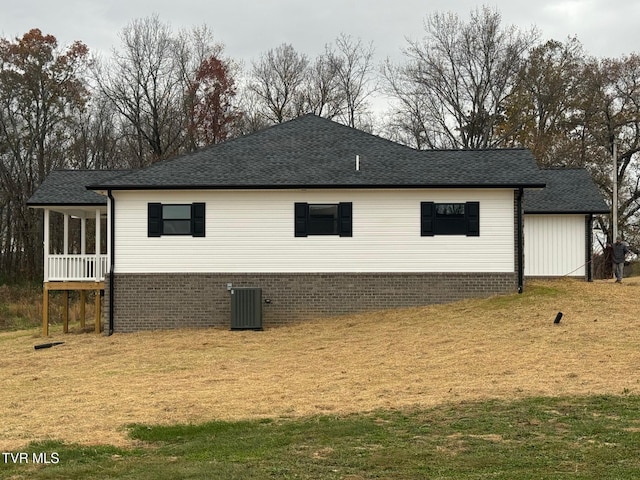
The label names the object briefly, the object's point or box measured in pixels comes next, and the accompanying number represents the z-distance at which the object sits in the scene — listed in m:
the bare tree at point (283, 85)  50.41
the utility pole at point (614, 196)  34.20
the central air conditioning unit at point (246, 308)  22.75
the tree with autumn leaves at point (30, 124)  47.91
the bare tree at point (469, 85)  47.75
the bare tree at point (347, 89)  50.62
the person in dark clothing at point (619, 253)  26.56
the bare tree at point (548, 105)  46.03
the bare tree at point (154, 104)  48.16
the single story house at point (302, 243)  23.27
